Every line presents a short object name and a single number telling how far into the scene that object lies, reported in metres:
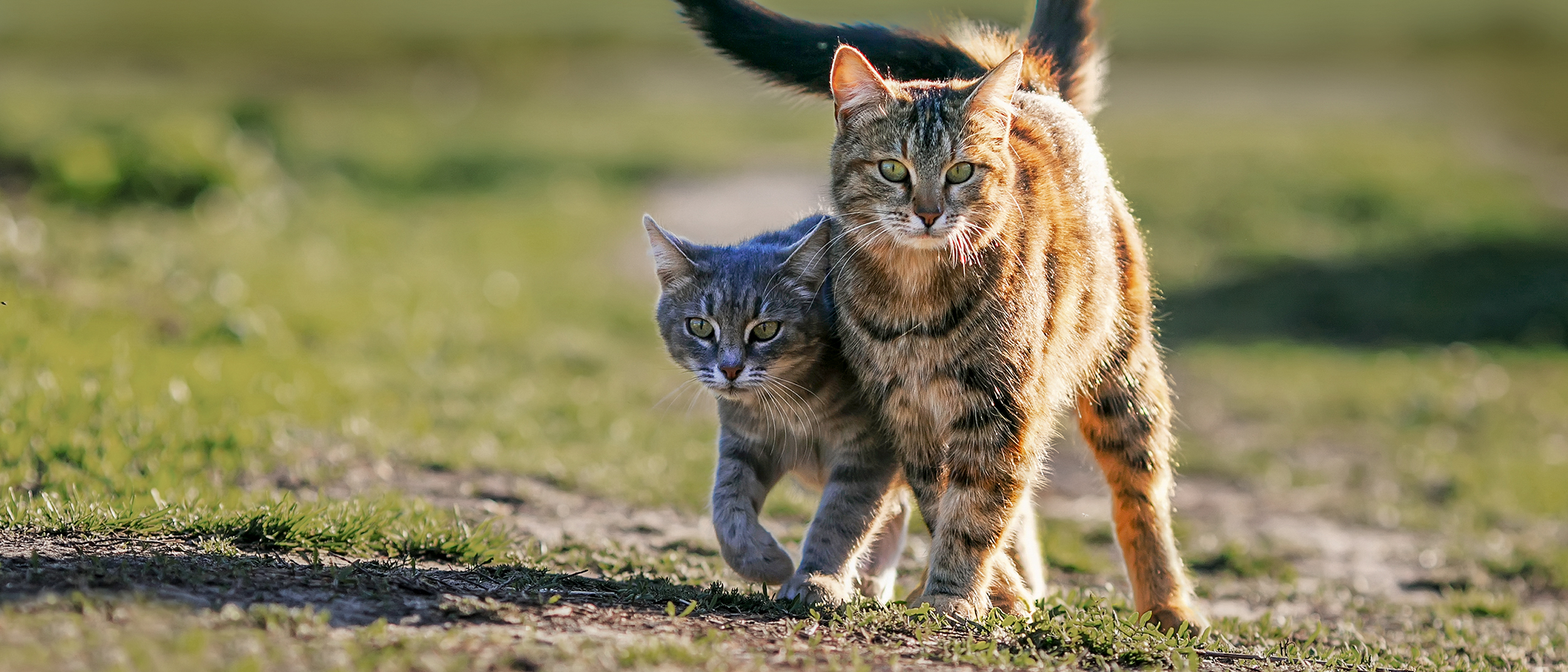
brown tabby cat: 7.94
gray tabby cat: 8.56
